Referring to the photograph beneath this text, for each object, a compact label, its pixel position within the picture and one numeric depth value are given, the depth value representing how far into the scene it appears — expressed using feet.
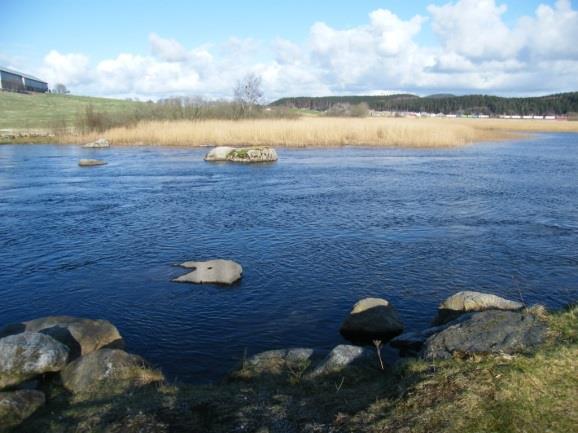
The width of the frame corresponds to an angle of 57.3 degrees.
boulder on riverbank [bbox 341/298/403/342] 32.35
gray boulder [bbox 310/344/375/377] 24.64
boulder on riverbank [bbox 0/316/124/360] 29.27
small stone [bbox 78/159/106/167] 110.42
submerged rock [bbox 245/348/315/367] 26.94
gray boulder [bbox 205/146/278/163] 118.42
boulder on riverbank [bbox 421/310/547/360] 22.56
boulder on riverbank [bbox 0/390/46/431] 21.36
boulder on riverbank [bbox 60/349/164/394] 24.53
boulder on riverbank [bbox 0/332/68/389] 25.81
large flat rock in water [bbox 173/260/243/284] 41.68
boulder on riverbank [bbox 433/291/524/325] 32.53
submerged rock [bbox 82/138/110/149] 150.41
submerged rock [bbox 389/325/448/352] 29.04
